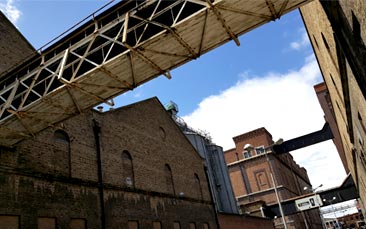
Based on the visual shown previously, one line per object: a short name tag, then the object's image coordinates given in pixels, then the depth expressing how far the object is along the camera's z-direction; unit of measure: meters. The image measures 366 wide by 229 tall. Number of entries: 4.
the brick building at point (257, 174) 43.41
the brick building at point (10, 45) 11.26
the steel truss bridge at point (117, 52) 7.05
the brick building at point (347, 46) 5.86
